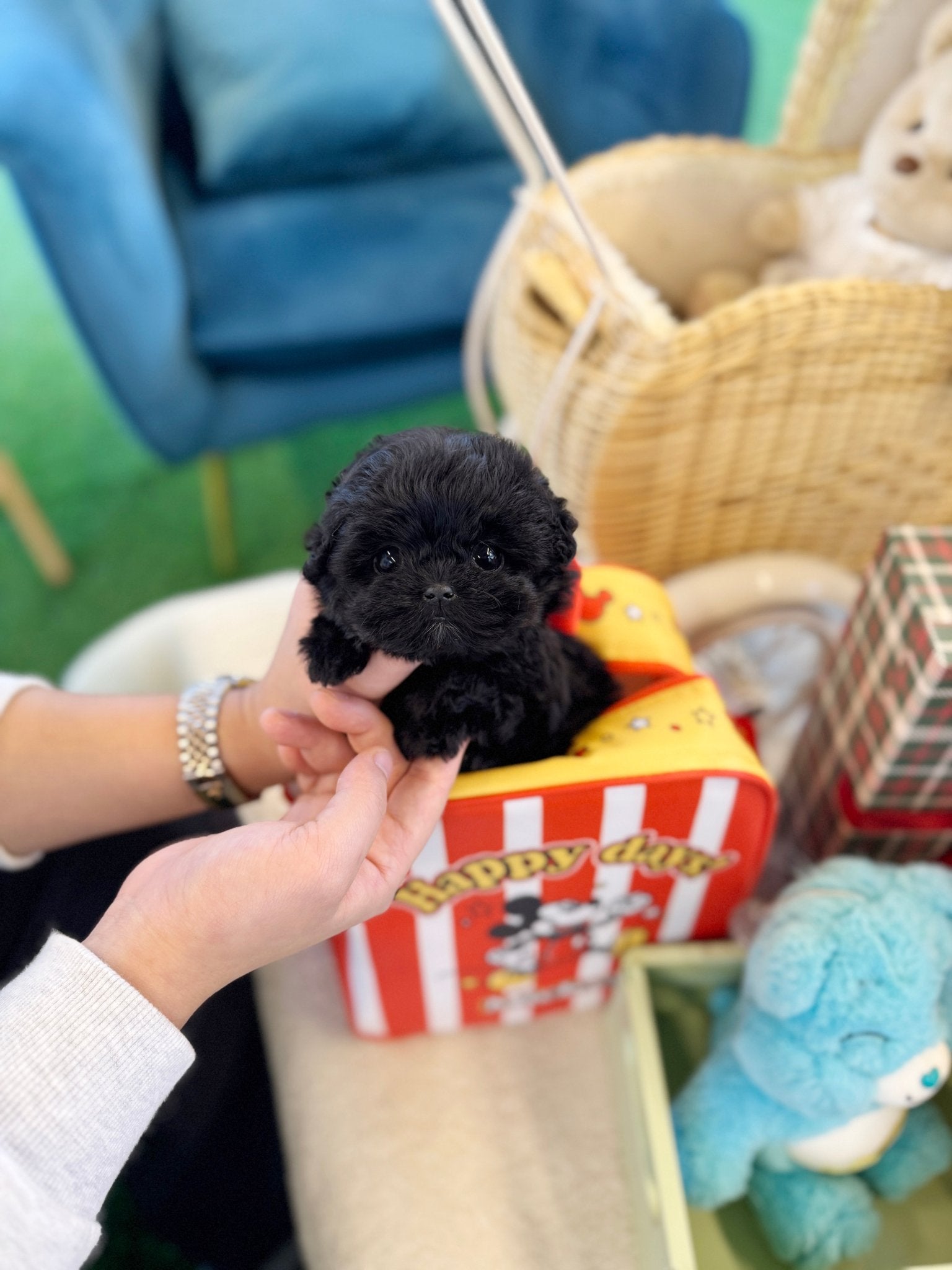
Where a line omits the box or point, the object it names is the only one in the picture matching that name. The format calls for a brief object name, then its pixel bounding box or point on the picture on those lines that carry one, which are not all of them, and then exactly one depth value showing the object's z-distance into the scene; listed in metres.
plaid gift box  0.62
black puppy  0.43
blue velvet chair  1.37
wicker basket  0.78
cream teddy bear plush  0.92
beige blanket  0.62
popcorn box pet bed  0.55
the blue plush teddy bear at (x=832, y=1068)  0.54
